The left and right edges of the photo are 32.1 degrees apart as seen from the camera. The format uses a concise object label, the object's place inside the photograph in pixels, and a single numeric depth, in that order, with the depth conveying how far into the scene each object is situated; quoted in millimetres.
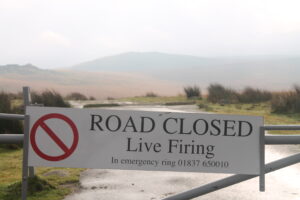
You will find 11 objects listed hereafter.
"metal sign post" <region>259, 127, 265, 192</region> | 4121
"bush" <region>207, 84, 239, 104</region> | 22584
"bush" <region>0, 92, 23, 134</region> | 9789
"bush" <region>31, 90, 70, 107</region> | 17123
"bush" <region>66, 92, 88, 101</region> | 27923
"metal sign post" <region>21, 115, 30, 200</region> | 4234
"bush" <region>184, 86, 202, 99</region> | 25516
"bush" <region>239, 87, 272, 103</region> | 22719
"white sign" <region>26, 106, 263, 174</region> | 4145
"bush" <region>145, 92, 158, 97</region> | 29352
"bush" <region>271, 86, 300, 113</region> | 17281
